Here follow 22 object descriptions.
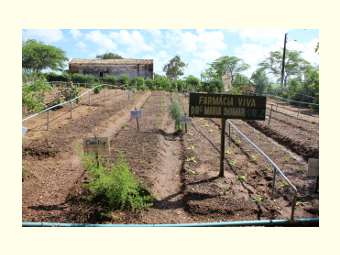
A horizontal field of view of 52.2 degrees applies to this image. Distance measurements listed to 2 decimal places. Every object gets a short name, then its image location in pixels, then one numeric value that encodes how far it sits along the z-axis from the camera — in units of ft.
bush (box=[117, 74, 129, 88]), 121.85
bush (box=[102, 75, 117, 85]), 123.44
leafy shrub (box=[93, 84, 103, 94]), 80.78
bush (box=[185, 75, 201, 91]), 111.60
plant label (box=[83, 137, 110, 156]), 18.70
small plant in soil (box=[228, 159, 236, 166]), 24.65
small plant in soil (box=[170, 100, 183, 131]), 35.17
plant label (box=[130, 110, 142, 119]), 29.07
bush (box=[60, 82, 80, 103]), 56.90
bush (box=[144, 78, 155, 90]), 119.09
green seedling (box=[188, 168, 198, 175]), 22.01
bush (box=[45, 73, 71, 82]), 122.72
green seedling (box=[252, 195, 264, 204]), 18.02
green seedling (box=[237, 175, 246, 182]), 21.27
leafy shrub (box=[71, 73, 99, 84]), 120.98
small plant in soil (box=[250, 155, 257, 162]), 26.30
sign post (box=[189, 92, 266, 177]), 19.62
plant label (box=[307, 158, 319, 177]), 17.95
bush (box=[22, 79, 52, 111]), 39.11
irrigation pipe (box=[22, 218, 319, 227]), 14.77
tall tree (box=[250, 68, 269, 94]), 110.52
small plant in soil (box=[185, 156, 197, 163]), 24.70
